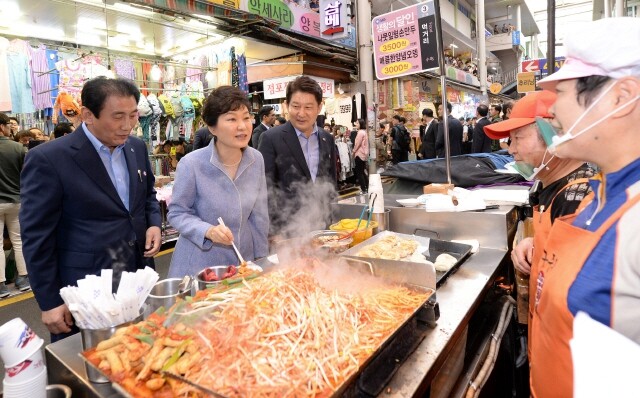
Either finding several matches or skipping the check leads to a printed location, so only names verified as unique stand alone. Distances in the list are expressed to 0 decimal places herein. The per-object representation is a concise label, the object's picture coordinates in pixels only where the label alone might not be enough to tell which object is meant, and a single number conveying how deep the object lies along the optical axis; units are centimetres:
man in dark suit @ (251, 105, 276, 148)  852
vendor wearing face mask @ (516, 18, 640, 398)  110
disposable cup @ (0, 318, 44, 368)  119
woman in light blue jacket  245
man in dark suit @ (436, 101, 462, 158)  1065
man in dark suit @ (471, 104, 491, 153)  974
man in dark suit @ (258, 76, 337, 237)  331
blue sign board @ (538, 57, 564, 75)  1369
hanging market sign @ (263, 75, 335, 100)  1062
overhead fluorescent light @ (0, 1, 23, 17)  647
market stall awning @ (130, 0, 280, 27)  731
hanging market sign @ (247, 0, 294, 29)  929
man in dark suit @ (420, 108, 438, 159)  1143
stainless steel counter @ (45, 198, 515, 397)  136
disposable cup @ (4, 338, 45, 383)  120
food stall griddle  116
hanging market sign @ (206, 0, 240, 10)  818
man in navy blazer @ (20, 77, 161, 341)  216
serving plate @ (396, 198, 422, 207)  336
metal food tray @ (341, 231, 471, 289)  182
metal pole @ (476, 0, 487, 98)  1997
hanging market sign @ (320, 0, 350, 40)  1070
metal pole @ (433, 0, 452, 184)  337
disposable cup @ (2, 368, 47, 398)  120
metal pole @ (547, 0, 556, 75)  300
